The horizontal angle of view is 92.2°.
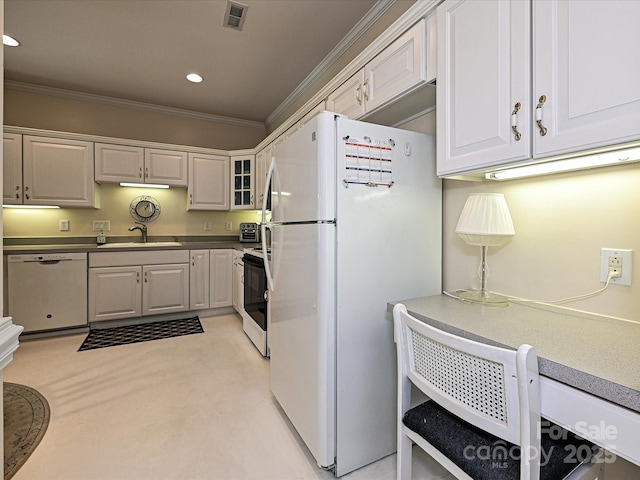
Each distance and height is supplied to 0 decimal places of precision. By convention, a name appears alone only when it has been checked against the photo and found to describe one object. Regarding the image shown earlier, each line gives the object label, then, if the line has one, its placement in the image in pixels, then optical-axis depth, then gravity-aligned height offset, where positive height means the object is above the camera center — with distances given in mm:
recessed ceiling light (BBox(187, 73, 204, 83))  3178 +1687
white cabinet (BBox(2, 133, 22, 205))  3068 +695
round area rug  1504 -1063
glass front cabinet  4102 +782
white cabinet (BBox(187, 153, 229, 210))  3912 +731
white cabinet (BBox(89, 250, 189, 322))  3234 -501
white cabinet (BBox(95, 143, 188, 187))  3461 +867
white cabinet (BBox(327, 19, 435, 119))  1428 +865
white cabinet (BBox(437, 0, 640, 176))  830 +515
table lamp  1335 +62
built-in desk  672 -308
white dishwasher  2908 -510
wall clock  3879 +375
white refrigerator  1396 -137
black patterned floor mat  2979 -997
